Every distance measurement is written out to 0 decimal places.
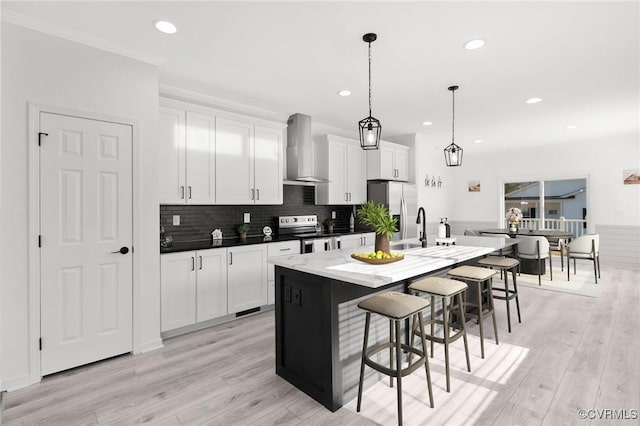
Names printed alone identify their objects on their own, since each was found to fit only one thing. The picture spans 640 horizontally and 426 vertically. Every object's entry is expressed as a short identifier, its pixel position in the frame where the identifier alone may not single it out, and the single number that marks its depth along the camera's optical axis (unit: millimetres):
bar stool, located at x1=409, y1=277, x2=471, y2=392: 2336
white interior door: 2559
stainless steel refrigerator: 5965
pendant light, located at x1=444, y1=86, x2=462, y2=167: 3979
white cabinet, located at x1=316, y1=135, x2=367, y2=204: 5328
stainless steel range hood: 4886
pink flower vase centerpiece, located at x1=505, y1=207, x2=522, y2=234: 6176
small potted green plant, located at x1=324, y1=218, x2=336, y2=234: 5664
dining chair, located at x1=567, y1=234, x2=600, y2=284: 5691
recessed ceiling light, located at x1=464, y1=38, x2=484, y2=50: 2749
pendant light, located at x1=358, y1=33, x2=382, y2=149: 2852
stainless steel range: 4629
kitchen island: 2111
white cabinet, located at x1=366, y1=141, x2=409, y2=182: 5902
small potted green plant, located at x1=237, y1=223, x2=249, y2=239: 4422
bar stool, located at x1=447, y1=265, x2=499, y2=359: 2834
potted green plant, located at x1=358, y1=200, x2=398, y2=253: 2521
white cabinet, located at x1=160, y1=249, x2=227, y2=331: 3289
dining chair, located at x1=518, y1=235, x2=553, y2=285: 5453
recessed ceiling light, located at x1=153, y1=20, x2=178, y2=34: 2492
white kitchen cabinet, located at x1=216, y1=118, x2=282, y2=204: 3973
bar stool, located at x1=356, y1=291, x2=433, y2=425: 1940
